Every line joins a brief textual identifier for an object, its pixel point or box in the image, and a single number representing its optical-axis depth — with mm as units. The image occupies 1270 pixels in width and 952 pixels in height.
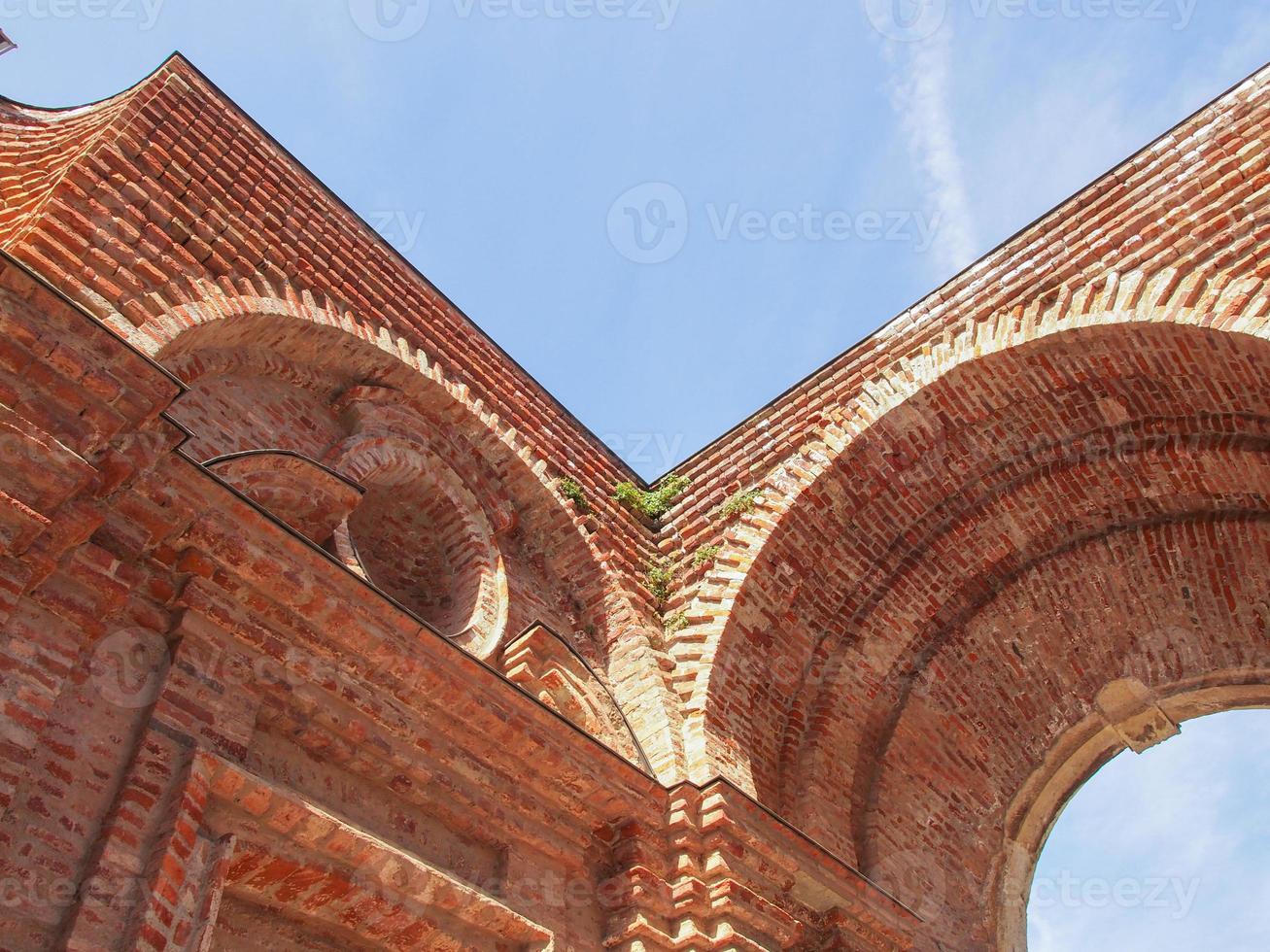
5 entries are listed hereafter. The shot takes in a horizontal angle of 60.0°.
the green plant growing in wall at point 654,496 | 7748
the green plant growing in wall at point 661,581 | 7246
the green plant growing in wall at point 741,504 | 7219
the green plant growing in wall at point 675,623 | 6895
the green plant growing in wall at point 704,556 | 7137
